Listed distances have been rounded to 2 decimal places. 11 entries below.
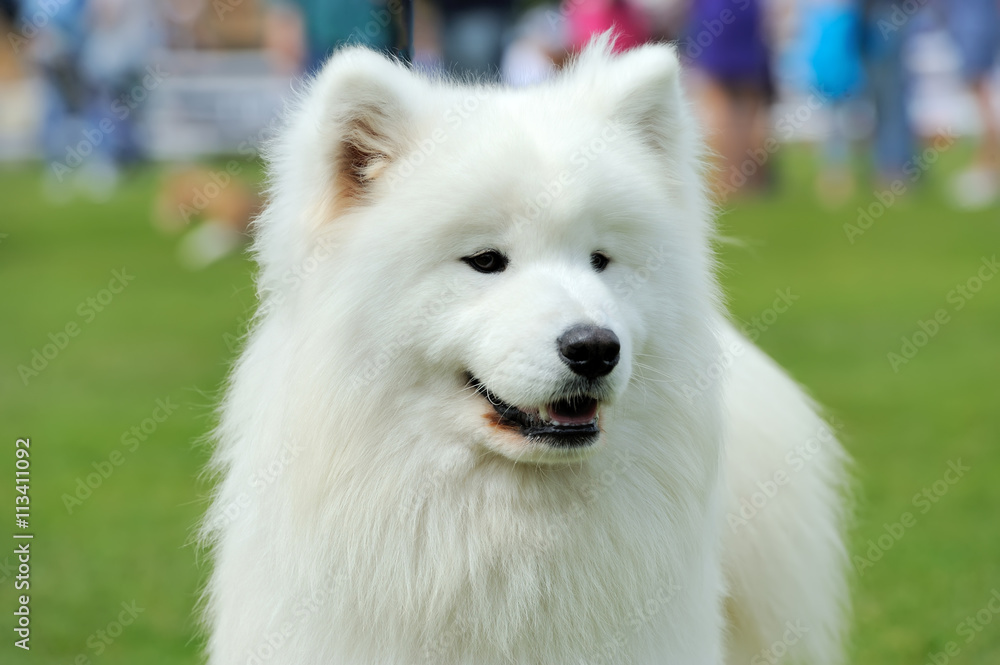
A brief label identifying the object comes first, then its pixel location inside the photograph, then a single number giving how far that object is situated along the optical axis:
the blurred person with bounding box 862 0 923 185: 15.36
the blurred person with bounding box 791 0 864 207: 15.70
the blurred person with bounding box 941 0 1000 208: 13.49
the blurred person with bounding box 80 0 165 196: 19.81
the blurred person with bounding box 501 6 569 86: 13.47
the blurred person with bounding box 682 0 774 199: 14.78
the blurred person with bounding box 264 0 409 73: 7.52
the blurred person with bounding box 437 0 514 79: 10.05
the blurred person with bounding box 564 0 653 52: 12.09
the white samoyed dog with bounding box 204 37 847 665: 2.69
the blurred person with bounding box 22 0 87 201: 18.91
